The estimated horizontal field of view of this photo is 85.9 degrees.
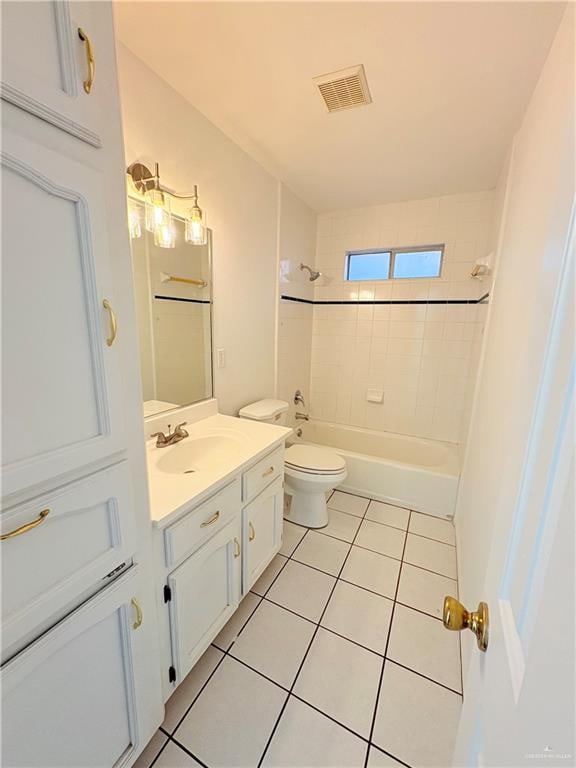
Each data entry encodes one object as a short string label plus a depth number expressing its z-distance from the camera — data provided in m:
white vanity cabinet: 1.01
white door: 0.31
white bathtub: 2.31
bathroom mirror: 1.45
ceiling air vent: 1.32
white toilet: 2.05
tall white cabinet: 0.53
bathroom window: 2.68
